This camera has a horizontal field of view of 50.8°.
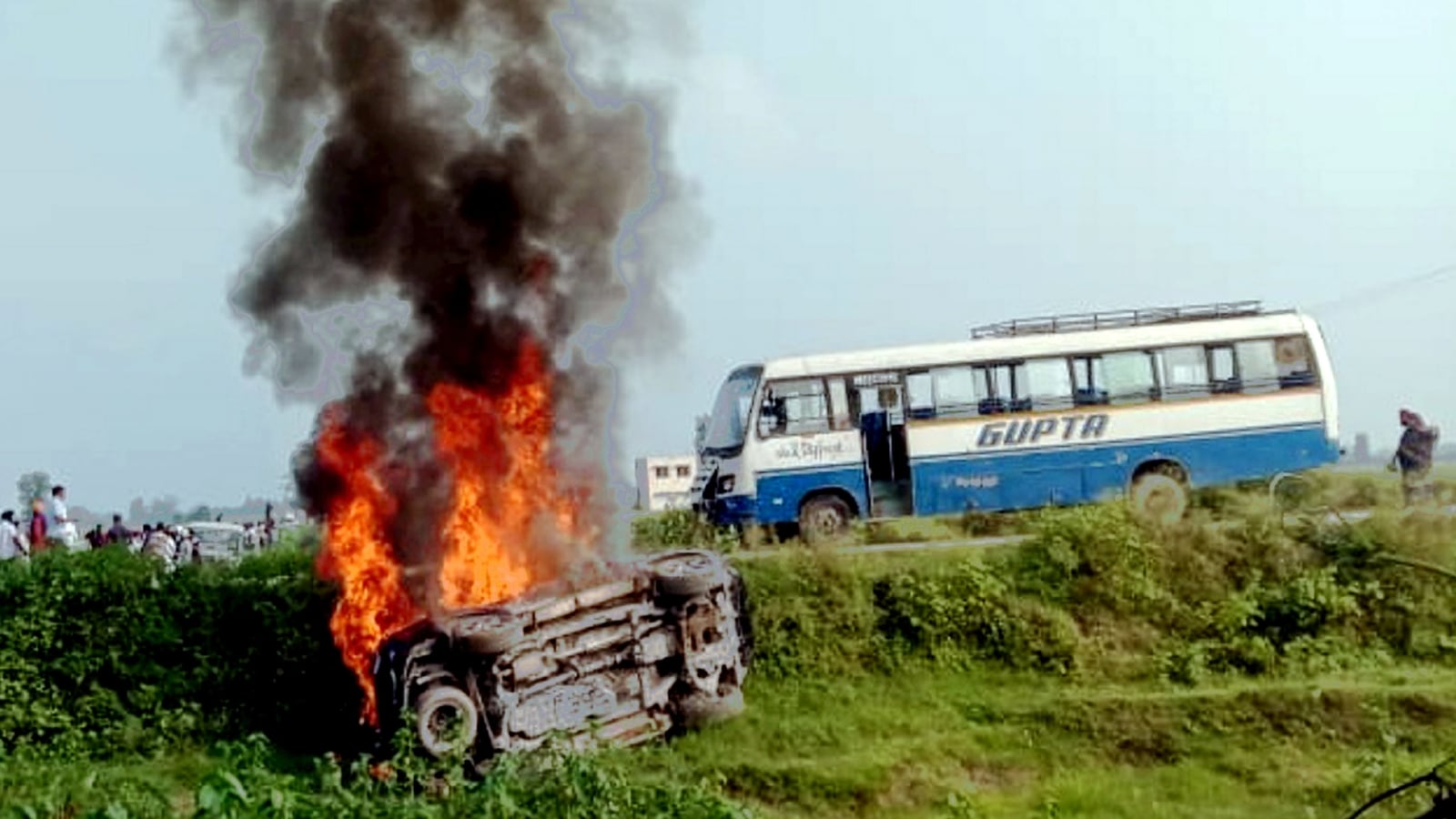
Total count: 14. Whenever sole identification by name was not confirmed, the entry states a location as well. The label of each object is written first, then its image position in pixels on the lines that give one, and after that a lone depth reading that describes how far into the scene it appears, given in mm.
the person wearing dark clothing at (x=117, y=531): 25469
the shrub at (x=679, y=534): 20062
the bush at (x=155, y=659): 16625
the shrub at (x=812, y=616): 17234
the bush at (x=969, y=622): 17359
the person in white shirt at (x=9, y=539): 21172
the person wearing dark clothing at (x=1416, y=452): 20375
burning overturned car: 14094
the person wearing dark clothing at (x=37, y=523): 22109
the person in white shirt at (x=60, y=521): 22094
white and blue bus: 21922
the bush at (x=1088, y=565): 18047
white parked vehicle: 27894
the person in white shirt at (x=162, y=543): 23711
